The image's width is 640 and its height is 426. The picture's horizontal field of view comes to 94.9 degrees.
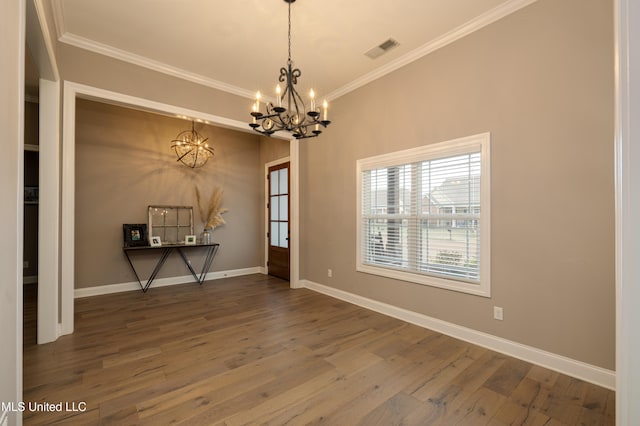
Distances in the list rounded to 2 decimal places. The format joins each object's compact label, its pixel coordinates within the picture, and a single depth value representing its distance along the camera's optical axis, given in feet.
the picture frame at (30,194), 17.25
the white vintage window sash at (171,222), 17.20
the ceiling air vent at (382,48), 10.77
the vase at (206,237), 18.49
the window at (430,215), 9.66
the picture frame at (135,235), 15.98
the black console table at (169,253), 16.14
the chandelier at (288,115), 7.66
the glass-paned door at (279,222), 18.86
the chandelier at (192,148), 17.75
